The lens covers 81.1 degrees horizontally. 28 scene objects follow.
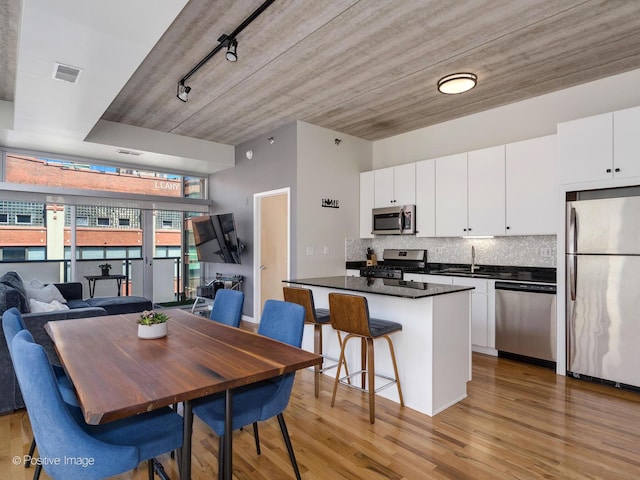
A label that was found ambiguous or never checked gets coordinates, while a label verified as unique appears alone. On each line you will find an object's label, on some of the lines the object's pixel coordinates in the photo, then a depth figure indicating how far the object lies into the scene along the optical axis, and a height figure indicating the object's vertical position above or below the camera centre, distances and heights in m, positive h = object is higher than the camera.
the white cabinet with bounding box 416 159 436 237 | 5.06 +0.59
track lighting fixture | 2.78 +1.70
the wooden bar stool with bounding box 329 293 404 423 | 2.70 -0.65
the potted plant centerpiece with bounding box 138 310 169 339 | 2.11 -0.49
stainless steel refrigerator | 3.26 -0.40
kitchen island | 2.83 -0.78
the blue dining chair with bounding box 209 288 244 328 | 2.86 -0.53
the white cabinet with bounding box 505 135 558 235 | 4.01 +0.60
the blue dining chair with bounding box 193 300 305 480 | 1.78 -0.82
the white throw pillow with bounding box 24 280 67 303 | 4.32 -0.62
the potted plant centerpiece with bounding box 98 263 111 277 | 6.29 -0.47
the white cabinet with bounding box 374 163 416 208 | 5.30 +0.81
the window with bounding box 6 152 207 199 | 5.52 +1.05
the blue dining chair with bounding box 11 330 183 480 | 1.32 -0.71
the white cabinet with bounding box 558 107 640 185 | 3.32 +0.88
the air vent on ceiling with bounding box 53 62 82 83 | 2.94 +1.36
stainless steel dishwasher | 3.84 -0.85
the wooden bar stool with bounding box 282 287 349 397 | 3.13 -0.65
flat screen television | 5.98 +0.05
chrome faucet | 4.93 -0.21
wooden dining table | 1.31 -0.55
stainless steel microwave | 5.26 +0.30
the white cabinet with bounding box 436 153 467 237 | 4.75 +0.60
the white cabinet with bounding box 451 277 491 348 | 4.28 -0.82
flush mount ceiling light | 3.76 +1.62
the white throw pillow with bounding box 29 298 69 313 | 3.28 -0.60
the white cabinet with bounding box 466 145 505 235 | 4.40 +0.61
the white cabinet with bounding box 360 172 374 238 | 5.84 +0.60
